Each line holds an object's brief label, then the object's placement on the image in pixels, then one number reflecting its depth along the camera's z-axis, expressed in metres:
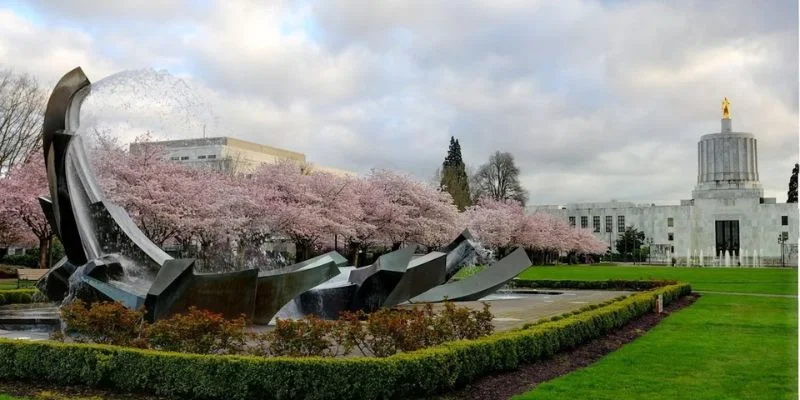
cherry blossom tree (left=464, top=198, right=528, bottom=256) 58.75
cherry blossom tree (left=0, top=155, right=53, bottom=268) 30.10
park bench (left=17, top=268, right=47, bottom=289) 25.73
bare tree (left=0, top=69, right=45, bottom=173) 35.22
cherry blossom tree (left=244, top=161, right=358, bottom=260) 32.91
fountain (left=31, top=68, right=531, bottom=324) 11.92
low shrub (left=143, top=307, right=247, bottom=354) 9.23
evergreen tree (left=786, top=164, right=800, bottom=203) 97.43
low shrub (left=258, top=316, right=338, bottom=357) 9.13
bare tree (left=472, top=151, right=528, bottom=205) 79.81
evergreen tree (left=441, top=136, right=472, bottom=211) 64.44
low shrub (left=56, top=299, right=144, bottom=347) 9.84
